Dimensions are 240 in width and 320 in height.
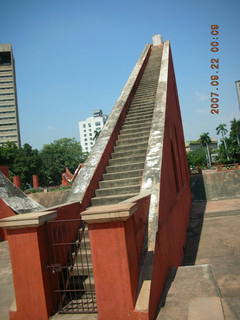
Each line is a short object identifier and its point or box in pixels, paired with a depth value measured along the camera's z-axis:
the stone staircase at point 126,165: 3.73
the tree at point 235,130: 48.38
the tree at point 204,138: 71.25
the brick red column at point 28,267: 2.86
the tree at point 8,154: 39.66
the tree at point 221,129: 76.81
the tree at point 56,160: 55.75
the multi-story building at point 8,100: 85.25
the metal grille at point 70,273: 3.06
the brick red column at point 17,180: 18.59
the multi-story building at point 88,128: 131.25
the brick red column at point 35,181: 22.07
